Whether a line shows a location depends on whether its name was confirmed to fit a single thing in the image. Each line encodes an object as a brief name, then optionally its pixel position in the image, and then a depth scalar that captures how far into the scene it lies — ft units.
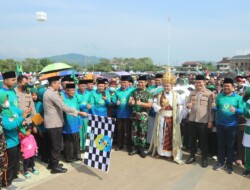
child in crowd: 14.47
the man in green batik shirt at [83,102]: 18.26
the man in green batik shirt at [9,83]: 13.20
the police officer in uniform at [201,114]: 16.55
